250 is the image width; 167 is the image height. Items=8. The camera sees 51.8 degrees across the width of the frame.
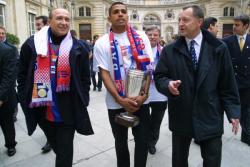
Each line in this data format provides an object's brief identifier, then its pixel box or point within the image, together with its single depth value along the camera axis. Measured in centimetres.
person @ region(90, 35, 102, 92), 996
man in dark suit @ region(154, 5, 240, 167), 255
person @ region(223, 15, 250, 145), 442
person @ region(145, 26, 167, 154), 415
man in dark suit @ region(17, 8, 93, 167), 292
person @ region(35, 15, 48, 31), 462
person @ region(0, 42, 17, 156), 379
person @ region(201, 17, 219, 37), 444
